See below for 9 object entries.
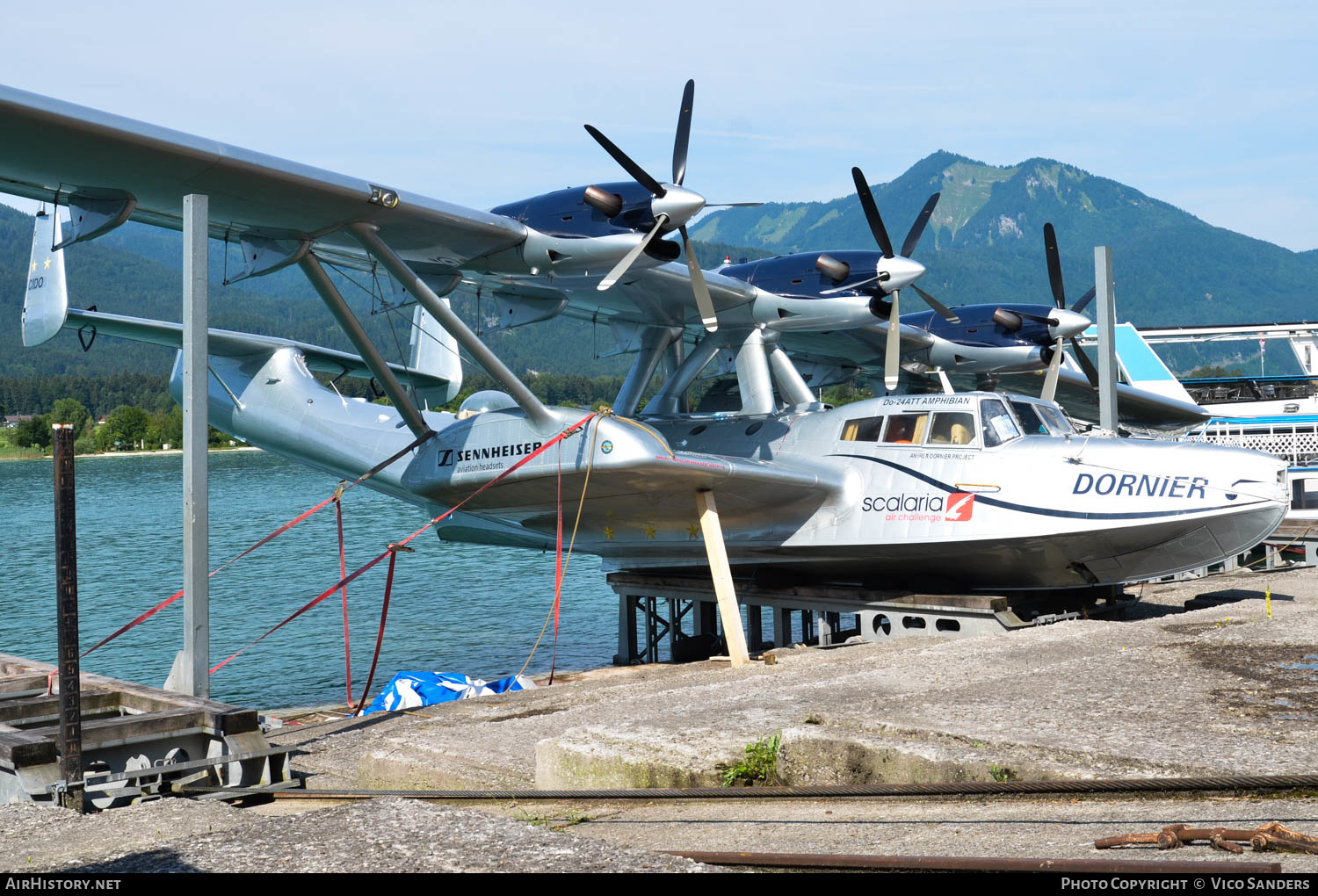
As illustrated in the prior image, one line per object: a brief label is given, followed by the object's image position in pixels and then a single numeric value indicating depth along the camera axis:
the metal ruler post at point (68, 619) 6.14
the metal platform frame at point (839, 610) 13.96
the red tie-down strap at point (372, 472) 13.75
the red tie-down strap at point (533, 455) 12.62
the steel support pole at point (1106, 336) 16.05
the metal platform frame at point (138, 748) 6.13
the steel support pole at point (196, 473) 8.57
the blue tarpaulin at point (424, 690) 12.07
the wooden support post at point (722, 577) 12.89
